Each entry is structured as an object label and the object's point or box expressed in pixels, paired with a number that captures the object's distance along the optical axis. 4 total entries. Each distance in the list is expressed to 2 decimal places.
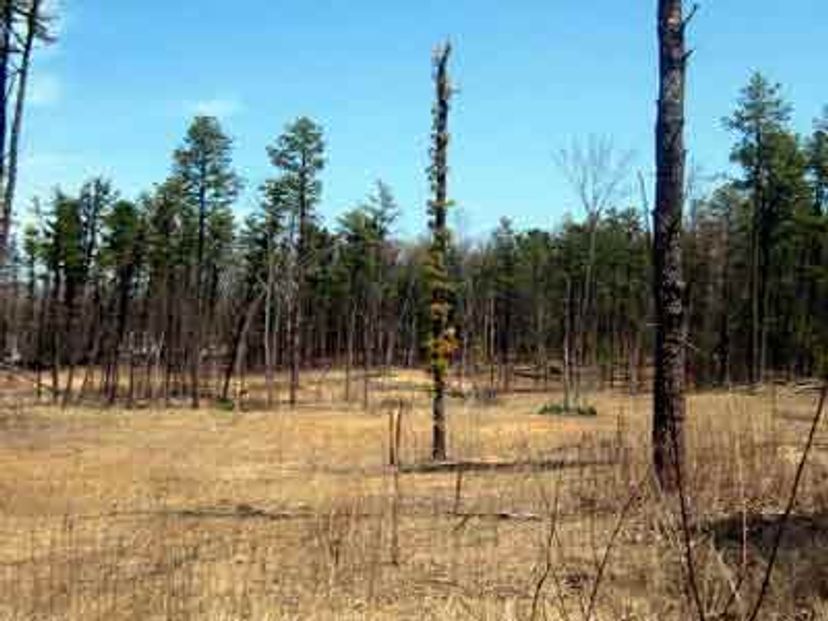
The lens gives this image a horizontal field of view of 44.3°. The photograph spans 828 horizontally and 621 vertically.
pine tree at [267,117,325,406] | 57.03
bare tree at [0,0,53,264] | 25.83
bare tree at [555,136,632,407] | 39.99
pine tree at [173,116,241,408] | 56.62
